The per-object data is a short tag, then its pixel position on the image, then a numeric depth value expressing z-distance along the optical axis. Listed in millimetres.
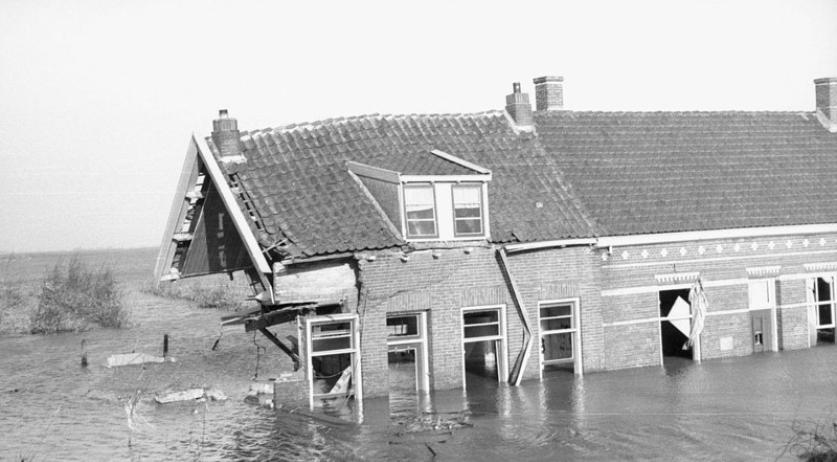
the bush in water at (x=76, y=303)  47000
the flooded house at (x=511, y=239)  23125
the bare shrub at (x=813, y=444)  15297
